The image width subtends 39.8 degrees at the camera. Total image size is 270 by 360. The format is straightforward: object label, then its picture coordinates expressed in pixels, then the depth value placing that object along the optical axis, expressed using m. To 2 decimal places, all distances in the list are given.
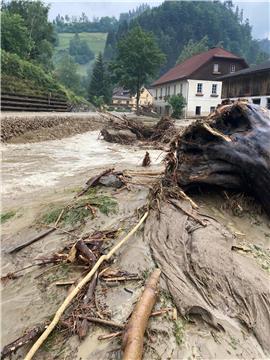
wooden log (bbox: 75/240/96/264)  4.11
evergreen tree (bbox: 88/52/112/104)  66.94
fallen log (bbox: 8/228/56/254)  4.85
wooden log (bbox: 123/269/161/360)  2.79
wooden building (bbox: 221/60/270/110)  30.64
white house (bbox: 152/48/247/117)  47.84
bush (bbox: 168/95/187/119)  42.09
